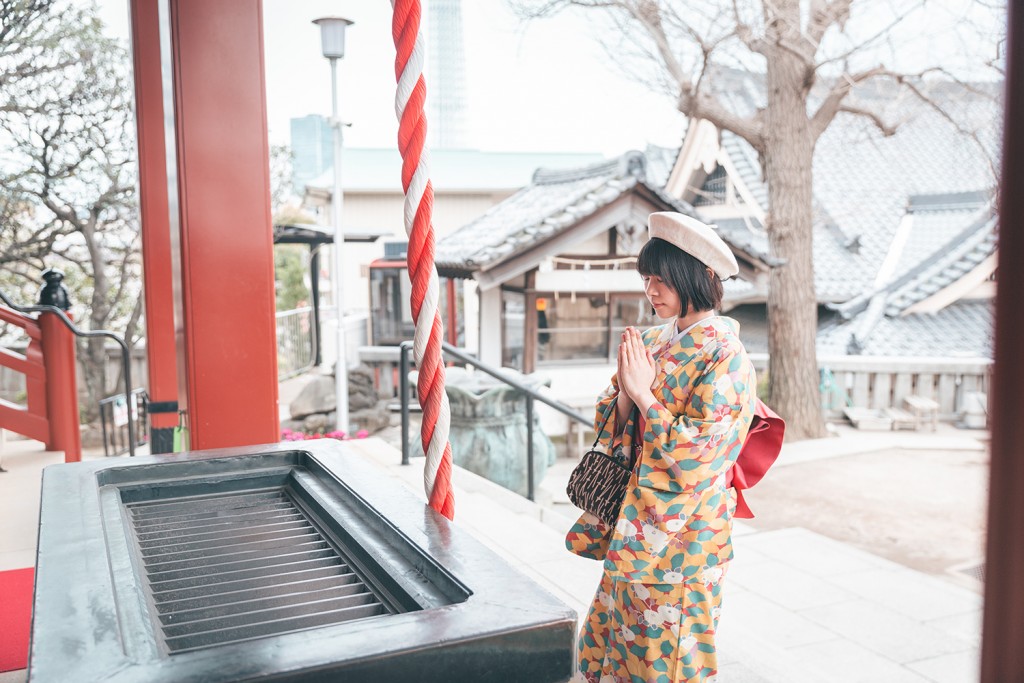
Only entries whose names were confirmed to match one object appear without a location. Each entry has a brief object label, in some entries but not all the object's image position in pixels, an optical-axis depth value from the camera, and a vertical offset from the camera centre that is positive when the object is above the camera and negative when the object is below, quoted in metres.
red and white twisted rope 1.38 +0.15
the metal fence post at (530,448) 5.40 -1.09
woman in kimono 2.33 -0.53
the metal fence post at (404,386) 5.23 -0.69
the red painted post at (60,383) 5.22 -0.62
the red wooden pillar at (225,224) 2.71 +0.20
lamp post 8.74 +1.13
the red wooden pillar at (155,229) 4.30 +0.30
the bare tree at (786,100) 9.46 +2.24
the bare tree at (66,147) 6.06 +1.08
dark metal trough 0.96 -0.44
